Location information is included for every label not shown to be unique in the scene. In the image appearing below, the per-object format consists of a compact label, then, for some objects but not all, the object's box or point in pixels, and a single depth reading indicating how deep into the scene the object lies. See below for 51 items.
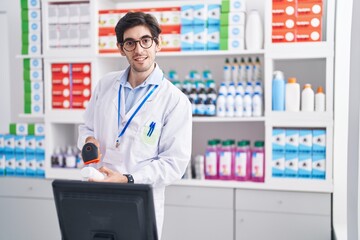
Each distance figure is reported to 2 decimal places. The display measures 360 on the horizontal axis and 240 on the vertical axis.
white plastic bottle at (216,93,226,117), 3.79
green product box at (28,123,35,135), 4.25
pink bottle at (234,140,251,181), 3.75
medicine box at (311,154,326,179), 3.58
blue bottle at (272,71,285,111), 3.63
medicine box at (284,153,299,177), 3.64
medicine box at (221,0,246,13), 3.73
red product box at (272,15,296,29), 3.61
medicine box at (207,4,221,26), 3.79
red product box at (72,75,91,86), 4.05
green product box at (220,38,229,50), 3.77
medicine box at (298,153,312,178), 3.61
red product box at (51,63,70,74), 4.10
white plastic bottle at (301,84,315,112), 3.59
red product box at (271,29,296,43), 3.63
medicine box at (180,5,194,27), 3.81
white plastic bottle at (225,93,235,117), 3.77
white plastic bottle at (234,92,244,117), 3.75
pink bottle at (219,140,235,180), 3.78
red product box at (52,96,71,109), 4.12
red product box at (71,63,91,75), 4.04
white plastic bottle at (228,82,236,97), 3.77
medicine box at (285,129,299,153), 3.64
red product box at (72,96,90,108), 4.08
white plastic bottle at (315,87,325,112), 3.56
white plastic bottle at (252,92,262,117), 3.73
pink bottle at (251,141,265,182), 3.72
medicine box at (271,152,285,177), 3.67
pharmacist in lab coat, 2.19
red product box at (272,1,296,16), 3.61
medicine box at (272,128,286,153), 3.67
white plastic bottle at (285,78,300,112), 3.61
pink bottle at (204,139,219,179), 3.83
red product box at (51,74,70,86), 4.11
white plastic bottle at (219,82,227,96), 3.79
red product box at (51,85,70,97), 4.11
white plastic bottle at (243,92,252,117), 3.73
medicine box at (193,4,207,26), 3.79
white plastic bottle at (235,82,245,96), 3.76
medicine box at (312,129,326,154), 3.58
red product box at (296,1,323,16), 3.55
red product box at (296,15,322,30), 3.56
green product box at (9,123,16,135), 4.30
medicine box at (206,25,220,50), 3.80
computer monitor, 1.32
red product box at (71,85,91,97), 4.06
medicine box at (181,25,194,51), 3.83
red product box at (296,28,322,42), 3.57
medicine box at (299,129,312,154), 3.60
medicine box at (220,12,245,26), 3.73
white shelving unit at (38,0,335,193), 3.55
